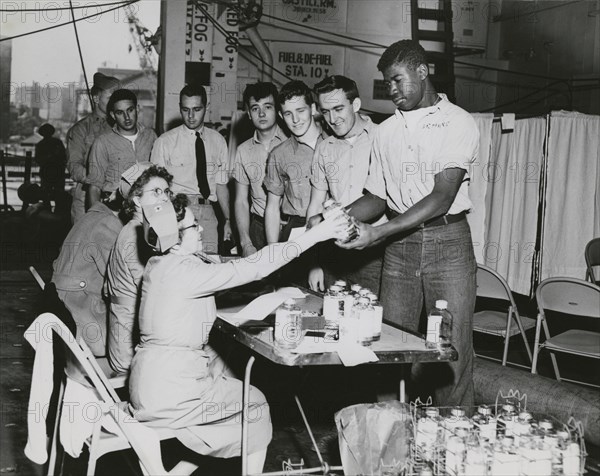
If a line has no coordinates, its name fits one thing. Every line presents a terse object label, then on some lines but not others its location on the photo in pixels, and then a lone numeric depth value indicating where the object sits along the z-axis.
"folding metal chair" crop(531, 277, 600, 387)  5.12
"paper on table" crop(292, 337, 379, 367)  2.97
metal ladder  10.22
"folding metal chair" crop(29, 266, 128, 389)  3.33
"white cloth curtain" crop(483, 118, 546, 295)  7.21
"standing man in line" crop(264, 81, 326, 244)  5.23
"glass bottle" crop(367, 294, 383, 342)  3.24
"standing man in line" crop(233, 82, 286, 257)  5.95
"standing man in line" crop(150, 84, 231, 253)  6.45
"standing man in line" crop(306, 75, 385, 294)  4.78
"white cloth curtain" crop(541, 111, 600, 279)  7.01
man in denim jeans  3.78
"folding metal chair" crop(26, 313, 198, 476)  2.99
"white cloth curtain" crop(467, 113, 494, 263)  7.41
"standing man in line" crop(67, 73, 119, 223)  7.30
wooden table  3.00
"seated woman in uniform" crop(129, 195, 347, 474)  3.19
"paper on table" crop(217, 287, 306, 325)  3.58
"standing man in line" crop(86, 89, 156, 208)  6.54
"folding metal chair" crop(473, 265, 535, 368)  5.68
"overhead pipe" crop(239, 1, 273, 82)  11.61
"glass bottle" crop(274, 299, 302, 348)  3.17
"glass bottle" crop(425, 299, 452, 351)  3.22
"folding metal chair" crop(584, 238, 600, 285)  6.95
